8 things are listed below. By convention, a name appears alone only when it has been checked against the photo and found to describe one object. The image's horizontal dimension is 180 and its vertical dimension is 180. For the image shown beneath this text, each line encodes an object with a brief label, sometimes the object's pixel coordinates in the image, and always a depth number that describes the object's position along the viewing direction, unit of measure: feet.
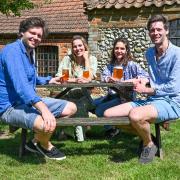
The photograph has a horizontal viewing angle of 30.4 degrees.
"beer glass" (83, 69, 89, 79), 15.49
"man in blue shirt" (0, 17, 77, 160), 11.74
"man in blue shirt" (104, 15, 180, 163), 12.31
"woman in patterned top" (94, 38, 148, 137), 15.57
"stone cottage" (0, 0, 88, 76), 38.87
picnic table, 12.57
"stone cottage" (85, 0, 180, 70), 31.44
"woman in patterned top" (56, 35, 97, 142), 16.08
